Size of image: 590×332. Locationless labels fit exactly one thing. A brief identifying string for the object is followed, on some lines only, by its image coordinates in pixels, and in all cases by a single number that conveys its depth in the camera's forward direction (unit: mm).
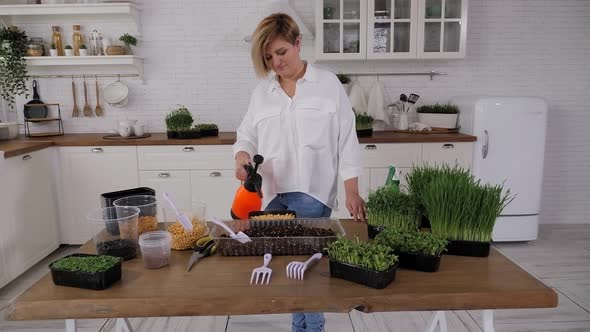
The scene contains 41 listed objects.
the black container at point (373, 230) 1538
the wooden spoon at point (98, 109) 4348
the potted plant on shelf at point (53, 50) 4086
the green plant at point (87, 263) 1225
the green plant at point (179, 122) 3834
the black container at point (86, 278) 1212
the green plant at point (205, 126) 3969
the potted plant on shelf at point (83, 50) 4055
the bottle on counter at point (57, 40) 4133
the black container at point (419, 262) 1307
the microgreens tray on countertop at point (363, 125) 3877
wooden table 1158
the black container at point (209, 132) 3962
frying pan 4162
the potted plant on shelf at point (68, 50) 4074
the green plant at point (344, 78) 4203
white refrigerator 3797
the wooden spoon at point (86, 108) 4332
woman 1919
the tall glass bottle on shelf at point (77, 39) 4117
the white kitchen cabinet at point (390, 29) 3922
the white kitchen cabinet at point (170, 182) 3818
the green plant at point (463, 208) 1408
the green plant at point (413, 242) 1313
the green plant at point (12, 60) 3910
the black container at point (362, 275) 1205
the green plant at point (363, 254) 1215
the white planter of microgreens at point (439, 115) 4113
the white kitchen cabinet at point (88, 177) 3783
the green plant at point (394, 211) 1527
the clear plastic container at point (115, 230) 1431
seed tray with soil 1445
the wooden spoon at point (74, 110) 4324
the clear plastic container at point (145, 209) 1576
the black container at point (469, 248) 1423
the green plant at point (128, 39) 4072
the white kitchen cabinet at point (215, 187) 3840
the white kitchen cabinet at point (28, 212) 3158
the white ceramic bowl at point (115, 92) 4307
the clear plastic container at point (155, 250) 1362
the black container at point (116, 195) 1452
